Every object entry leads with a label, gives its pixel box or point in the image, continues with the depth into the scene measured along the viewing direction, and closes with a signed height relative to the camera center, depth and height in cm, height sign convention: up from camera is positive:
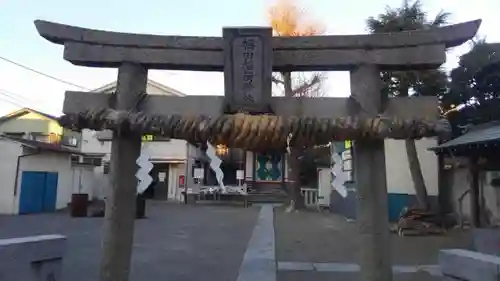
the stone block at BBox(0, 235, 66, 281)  479 -72
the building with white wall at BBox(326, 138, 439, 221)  1831 +115
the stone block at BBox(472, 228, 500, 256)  832 -76
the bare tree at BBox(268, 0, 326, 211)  2095 +549
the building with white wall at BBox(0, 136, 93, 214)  2003 +93
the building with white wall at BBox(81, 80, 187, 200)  3030 +268
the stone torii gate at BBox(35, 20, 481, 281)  462 +110
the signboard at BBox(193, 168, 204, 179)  2984 +164
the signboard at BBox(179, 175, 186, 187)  3090 +120
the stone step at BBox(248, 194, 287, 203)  3059 +3
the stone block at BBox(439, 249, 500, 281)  401 -63
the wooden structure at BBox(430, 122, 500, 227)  1131 +133
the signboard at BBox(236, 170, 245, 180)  2985 +158
